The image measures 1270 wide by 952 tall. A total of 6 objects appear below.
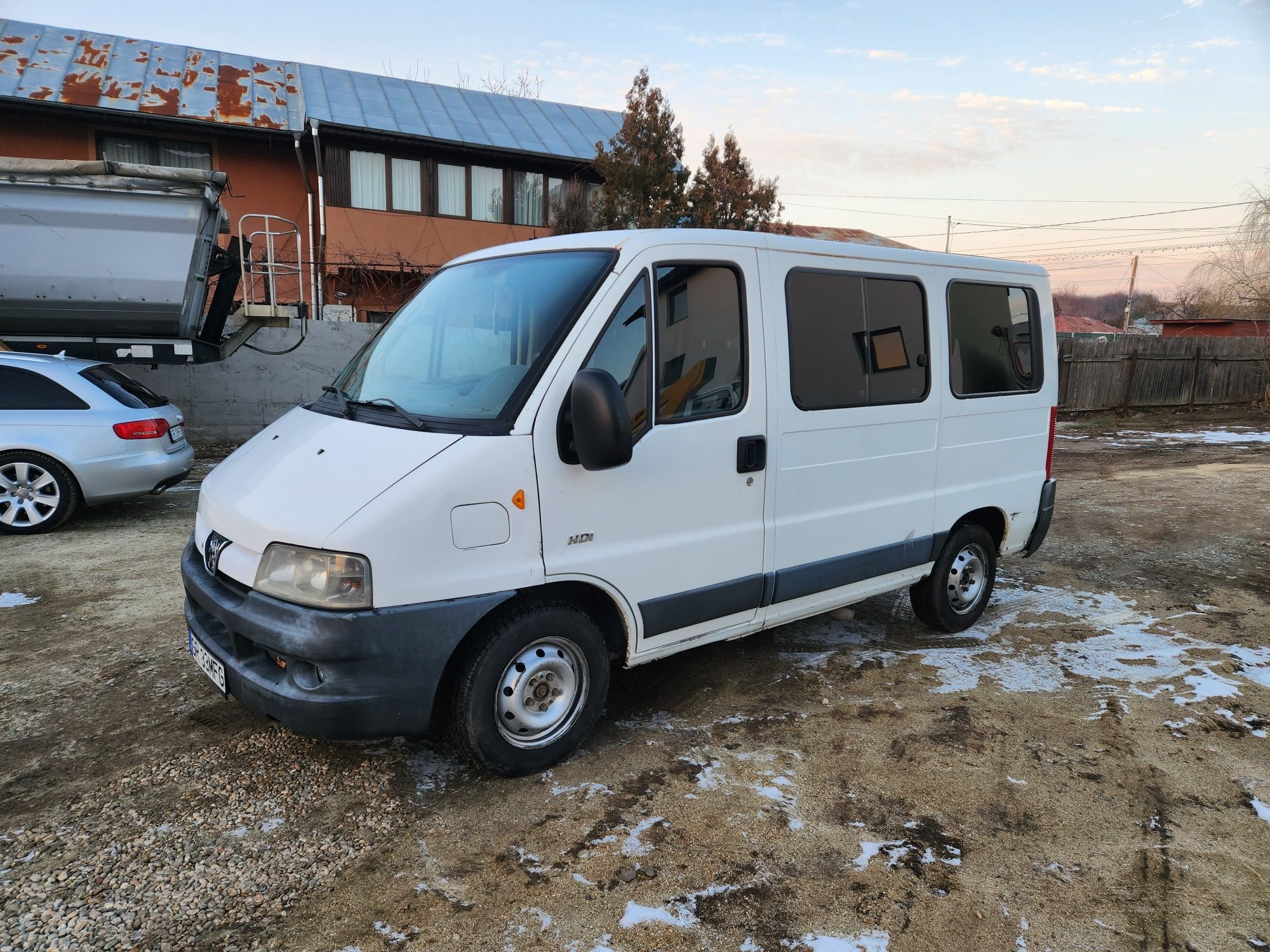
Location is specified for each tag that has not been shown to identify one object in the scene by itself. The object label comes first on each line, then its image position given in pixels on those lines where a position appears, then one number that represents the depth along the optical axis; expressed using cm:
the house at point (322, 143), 1650
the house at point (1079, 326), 5666
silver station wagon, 686
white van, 282
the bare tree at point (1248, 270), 2155
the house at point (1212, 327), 3061
